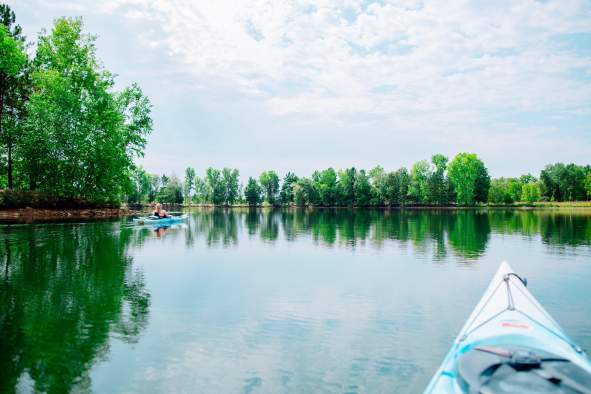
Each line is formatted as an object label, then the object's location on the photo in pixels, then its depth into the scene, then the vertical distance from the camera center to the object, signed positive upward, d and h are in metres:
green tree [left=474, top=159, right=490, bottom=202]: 114.25 +4.66
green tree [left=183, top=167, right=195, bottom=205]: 150.50 +7.87
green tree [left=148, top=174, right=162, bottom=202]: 134.66 +5.19
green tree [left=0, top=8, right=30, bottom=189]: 39.94 +12.06
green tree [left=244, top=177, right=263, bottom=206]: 143.25 +3.10
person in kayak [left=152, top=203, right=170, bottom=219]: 41.60 -1.15
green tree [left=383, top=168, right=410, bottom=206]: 116.44 +4.28
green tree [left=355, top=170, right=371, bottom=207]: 121.50 +2.77
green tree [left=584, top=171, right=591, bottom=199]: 115.49 +4.34
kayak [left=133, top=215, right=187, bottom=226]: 39.31 -1.83
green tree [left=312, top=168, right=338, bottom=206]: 129.38 +4.26
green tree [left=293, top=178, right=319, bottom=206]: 129.88 +2.74
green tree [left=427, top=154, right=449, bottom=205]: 114.88 +3.89
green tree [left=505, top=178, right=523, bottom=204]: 142.75 +3.95
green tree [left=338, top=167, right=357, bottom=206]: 124.76 +4.35
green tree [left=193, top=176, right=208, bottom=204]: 149.05 +4.06
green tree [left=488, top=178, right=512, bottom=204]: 127.62 +1.49
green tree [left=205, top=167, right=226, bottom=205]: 142.75 +5.40
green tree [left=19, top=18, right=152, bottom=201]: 42.50 +8.23
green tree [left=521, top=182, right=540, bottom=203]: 135.25 +2.50
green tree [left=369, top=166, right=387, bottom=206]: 117.44 +3.50
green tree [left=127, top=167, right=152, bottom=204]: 117.88 +3.84
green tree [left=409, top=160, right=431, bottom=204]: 116.96 +5.73
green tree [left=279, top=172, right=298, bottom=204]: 145.50 +4.48
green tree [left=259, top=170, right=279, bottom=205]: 146.75 +5.99
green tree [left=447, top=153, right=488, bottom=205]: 111.50 +6.96
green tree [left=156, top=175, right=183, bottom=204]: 131.25 +2.71
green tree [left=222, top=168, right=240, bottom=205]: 143.88 +6.26
